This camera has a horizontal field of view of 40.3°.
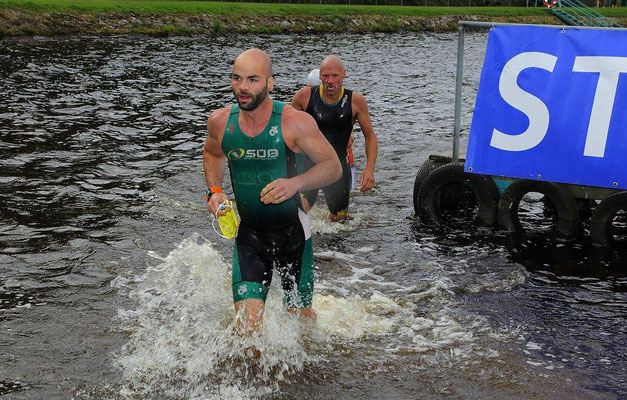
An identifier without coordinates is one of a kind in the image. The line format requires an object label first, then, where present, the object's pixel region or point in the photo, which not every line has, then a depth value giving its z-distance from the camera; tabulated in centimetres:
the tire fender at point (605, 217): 1007
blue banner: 982
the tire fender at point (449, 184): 1110
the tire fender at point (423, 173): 1169
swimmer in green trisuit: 650
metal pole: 1104
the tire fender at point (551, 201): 1055
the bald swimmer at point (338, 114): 1055
